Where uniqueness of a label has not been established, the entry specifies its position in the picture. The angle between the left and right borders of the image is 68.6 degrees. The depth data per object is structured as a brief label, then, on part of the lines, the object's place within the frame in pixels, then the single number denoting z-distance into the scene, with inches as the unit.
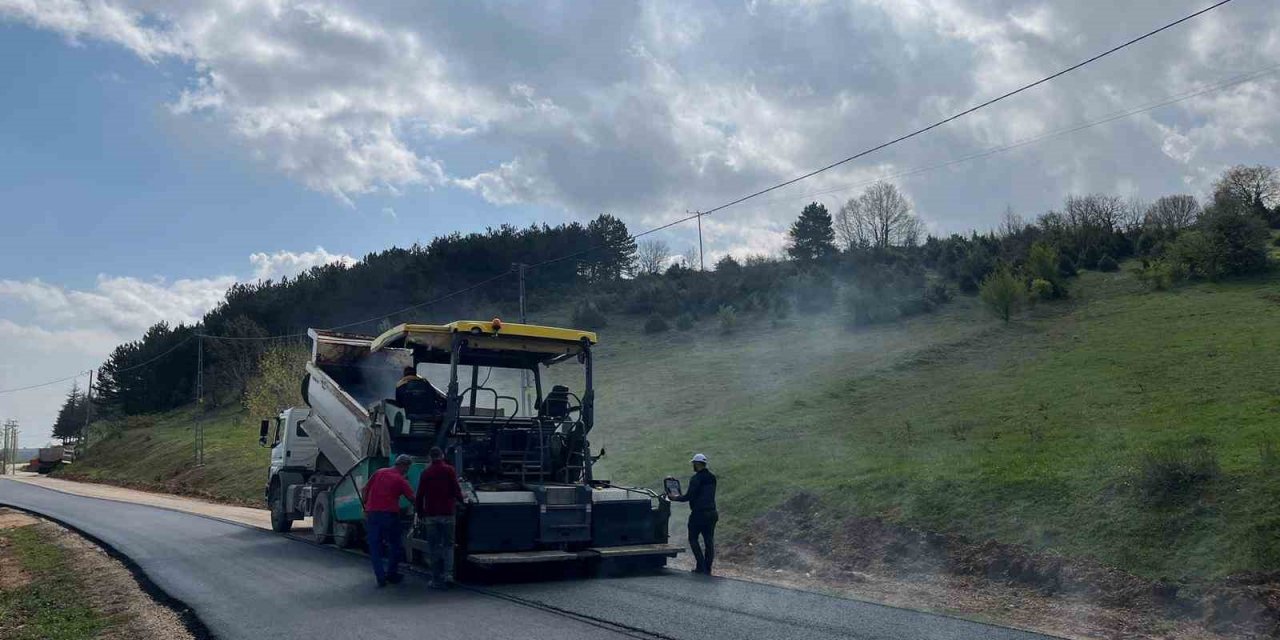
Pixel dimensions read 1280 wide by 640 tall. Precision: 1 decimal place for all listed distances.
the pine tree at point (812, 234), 2596.0
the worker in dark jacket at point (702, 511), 445.4
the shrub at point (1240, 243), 1243.2
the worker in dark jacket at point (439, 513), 391.9
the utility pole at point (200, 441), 1574.8
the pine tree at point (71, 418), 3420.3
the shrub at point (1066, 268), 1476.4
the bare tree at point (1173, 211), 2144.7
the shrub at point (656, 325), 1793.8
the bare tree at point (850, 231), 2642.7
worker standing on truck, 463.8
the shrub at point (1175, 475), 426.6
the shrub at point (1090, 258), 1537.9
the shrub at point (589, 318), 1865.2
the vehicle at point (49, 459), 2373.3
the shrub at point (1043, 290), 1341.0
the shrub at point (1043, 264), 1381.6
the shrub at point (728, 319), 1668.3
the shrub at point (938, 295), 1483.8
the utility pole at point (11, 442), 3016.2
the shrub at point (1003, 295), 1254.9
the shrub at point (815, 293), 1673.2
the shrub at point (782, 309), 1686.8
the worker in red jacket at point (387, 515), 408.5
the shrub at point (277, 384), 1424.7
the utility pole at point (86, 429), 2415.1
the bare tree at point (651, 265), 2596.7
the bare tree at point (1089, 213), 2189.3
